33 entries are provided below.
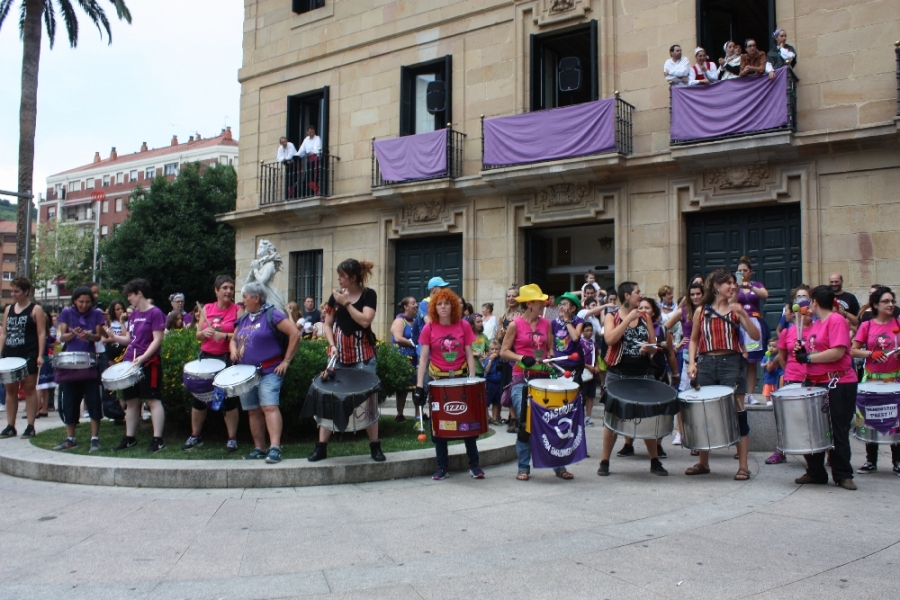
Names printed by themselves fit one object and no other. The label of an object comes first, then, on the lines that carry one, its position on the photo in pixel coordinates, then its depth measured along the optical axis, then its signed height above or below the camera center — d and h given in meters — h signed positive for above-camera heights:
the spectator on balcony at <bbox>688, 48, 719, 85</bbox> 14.05 +4.73
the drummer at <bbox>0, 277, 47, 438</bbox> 9.37 -0.28
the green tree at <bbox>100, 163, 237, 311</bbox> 39.06 +4.24
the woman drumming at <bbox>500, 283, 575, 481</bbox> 7.16 -0.22
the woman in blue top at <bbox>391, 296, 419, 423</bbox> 10.30 -0.22
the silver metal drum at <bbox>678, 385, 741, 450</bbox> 6.66 -0.88
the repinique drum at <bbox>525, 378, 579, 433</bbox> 6.79 -0.66
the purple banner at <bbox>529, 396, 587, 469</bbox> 6.83 -1.07
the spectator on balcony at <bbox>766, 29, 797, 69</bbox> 13.34 +4.80
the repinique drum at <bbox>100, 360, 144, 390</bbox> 7.53 -0.56
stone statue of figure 9.46 +0.67
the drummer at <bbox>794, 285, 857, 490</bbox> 6.58 -0.49
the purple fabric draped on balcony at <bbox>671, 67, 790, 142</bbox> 13.29 +3.92
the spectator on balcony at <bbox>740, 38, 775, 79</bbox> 13.49 +4.71
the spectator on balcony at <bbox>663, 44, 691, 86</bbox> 14.39 +4.88
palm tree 22.91 +7.16
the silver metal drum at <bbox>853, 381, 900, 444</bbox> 6.90 -0.85
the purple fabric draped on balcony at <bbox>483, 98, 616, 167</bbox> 15.07 +3.92
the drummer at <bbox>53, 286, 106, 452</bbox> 8.12 -0.59
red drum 6.79 -0.80
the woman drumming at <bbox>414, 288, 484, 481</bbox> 7.17 -0.23
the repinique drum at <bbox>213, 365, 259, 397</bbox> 6.91 -0.56
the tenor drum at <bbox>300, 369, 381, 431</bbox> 6.88 -0.75
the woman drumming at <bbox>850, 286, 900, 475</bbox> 7.34 -0.25
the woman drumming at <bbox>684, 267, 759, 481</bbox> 7.07 -0.20
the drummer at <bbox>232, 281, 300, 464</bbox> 7.31 -0.32
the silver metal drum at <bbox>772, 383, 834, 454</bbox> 6.40 -0.86
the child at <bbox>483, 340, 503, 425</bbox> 10.79 -0.85
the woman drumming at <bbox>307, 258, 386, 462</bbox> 7.33 -0.02
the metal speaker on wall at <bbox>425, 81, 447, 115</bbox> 18.12 +5.42
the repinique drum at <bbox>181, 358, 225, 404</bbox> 7.32 -0.56
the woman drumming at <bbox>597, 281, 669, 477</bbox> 7.29 -0.23
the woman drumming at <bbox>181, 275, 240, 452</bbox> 7.82 -0.18
